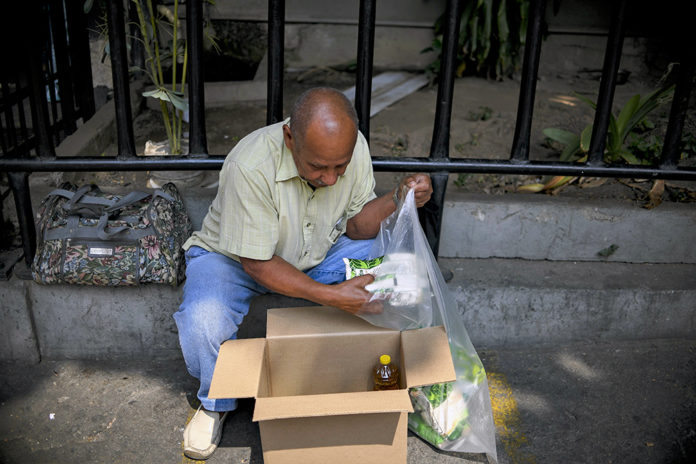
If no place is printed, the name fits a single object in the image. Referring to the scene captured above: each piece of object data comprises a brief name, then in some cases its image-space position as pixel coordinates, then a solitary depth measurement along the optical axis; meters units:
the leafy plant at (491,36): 5.03
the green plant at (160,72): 3.12
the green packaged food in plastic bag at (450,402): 2.27
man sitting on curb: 2.05
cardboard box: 1.91
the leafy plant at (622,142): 3.15
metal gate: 2.41
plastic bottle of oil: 2.25
